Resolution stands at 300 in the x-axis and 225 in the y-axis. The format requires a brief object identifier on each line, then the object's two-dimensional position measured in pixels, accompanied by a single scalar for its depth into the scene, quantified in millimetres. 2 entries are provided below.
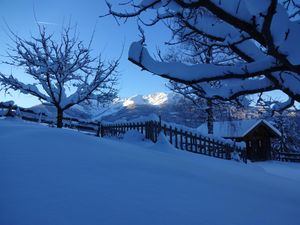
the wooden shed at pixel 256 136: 18232
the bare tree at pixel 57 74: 10990
